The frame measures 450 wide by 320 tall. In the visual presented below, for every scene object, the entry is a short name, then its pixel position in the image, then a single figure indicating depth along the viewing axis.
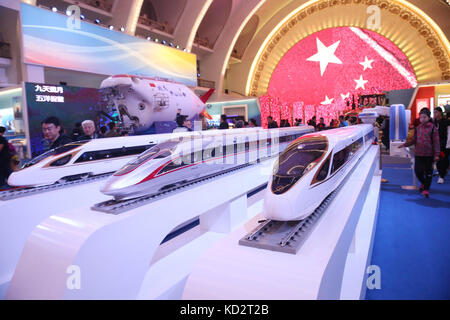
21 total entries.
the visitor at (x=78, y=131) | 6.20
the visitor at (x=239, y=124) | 8.98
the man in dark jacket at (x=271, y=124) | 9.18
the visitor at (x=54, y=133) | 4.39
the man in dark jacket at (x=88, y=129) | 5.20
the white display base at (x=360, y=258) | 2.52
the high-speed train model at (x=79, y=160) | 3.92
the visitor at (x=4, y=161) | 4.68
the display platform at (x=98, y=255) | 2.20
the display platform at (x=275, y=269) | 1.63
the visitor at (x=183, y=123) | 6.94
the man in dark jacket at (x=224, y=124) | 8.63
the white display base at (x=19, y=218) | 3.26
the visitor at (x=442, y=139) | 6.63
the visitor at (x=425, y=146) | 5.34
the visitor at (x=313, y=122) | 12.05
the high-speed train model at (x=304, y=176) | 2.25
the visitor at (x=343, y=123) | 8.68
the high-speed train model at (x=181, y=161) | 3.21
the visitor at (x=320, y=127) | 10.31
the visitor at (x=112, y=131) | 5.60
